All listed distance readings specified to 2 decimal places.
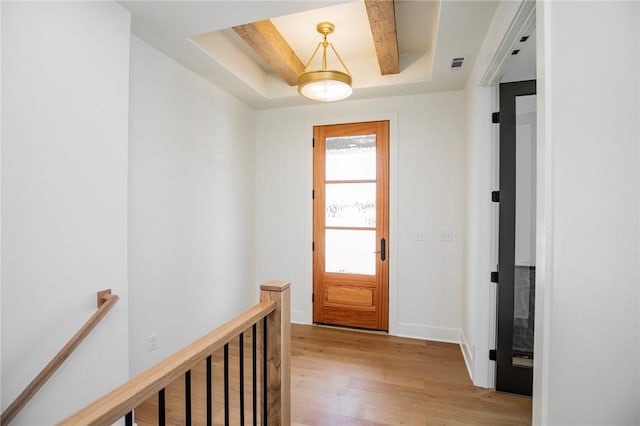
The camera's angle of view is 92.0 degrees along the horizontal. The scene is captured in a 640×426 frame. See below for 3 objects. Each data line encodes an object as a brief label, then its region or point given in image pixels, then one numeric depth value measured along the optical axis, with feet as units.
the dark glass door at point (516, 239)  7.66
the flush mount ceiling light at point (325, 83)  7.75
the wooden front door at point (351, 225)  11.54
